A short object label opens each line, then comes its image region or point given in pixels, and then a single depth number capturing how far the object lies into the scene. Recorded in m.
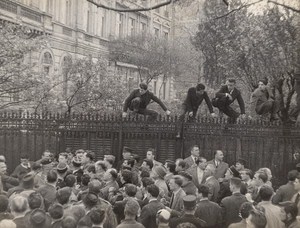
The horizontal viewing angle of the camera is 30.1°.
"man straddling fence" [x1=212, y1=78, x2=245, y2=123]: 15.49
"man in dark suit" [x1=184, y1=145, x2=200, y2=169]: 13.13
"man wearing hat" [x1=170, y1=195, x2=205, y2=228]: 7.19
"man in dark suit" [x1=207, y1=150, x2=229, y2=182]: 12.47
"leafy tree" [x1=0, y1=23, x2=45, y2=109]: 19.25
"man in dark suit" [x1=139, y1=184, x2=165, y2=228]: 8.13
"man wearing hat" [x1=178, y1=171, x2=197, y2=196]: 9.23
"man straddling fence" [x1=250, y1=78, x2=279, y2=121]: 15.53
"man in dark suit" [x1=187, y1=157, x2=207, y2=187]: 11.68
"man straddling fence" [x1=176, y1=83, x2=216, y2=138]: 15.69
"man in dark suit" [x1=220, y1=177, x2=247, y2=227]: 8.59
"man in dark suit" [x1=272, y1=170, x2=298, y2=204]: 9.00
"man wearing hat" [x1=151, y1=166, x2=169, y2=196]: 9.93
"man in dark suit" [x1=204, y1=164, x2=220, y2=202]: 10.27
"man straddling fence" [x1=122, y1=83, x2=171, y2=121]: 15.84
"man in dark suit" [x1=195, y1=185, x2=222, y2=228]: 8.16
